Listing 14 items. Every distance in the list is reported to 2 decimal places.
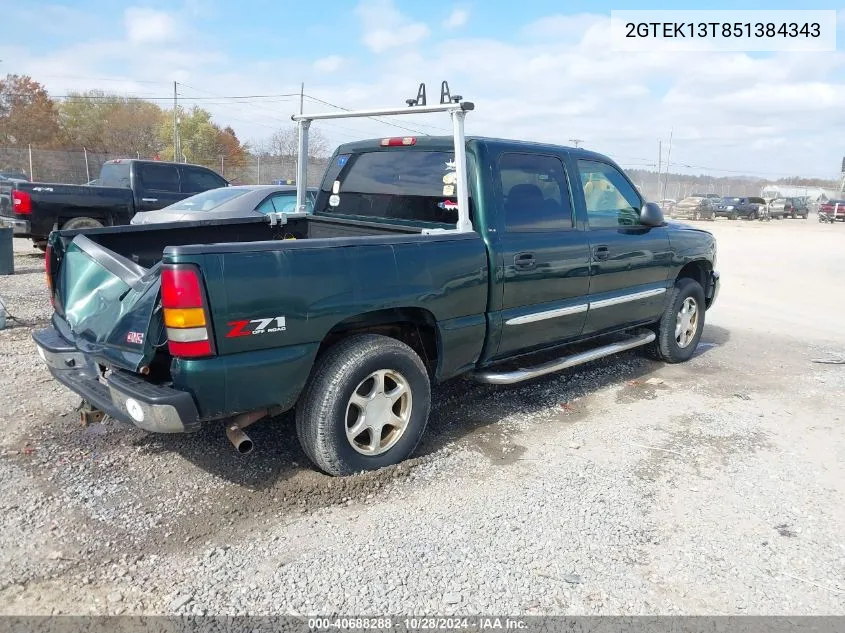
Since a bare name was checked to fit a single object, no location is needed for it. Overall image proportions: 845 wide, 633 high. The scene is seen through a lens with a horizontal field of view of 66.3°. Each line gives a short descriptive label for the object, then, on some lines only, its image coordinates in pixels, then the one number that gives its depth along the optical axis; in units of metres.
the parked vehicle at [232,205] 8.37
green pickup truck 2.97
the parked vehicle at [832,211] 43.66
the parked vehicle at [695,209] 42.81
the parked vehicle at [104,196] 10.16
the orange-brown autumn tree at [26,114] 41.28
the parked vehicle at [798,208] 47.31
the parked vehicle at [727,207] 42.50
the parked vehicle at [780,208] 46.15
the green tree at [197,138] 43.12
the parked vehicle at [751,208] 42.59
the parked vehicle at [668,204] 47.97
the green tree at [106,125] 45.31
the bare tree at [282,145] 43.45
